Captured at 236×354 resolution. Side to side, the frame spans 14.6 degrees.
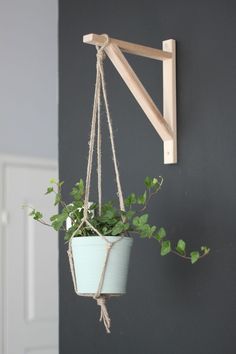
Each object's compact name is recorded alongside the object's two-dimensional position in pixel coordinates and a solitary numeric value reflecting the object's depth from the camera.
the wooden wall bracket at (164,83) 1.81
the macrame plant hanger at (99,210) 1.70
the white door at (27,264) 3.38
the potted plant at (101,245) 1.71
